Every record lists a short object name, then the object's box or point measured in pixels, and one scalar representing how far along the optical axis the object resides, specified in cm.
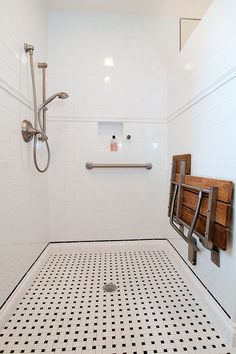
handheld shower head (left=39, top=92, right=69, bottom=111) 186
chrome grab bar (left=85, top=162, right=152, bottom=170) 223
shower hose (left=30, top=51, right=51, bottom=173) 168
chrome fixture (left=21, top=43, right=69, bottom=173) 163
